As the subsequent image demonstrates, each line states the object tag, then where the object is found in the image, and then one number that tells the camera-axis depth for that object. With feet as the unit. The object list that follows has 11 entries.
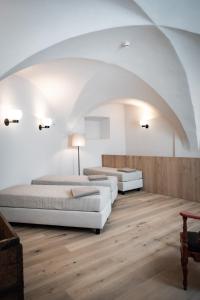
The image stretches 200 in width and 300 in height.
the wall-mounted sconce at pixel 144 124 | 18.95
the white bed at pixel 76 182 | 13.29
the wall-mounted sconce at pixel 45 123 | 14.64
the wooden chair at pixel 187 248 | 5.74
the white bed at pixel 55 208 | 9.54
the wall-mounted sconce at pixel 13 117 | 11.71
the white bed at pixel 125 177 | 16.10
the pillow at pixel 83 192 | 9.76
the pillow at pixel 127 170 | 16.51
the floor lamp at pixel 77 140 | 16.81
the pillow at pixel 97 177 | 13.75
